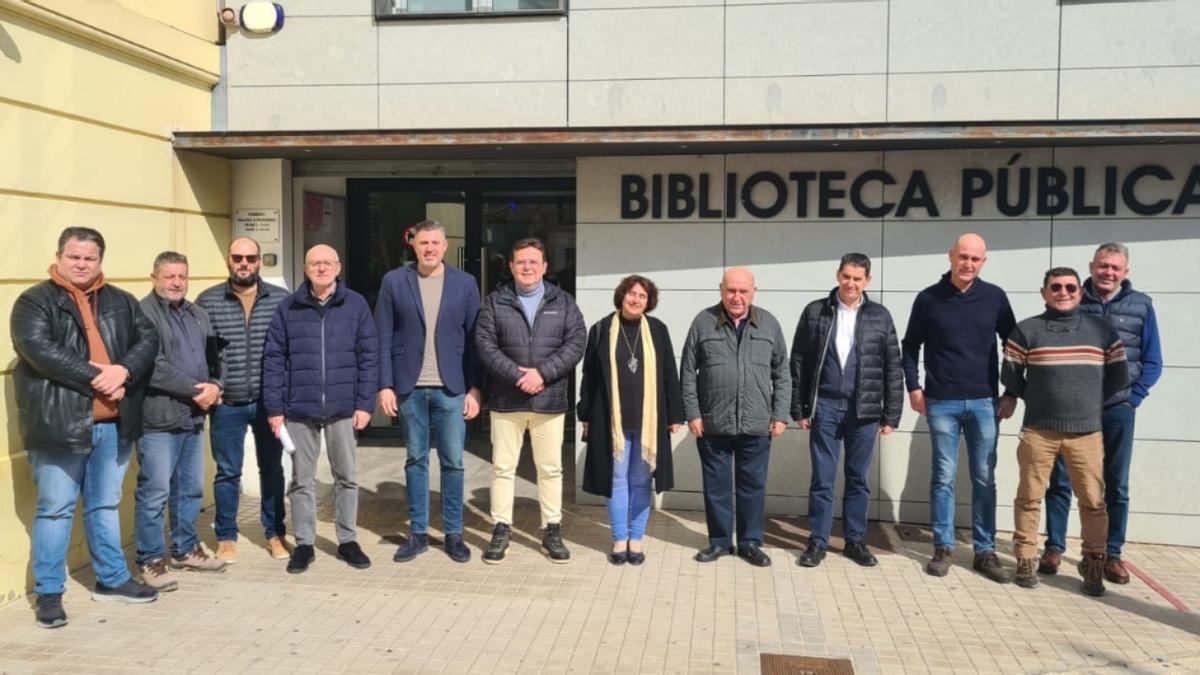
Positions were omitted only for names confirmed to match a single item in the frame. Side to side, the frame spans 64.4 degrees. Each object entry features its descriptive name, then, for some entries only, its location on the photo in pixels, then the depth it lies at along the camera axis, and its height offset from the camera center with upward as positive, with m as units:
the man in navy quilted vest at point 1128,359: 5.61 -0.40
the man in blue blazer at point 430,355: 5.86 -0.43
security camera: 7.33 +2.06
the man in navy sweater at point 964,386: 5.72 -0.58
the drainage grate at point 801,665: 4.42 -1.77
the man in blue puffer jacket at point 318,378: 5.61 -0.55
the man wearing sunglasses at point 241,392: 5.72 -0.65
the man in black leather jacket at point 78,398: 4.77 -0.59
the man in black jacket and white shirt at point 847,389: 5.81 -0.61
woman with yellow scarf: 5.82 -0.74
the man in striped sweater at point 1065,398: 5.42 -0.61
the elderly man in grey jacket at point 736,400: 5.80 -0.69
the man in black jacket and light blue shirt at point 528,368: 5.79 -0.49
